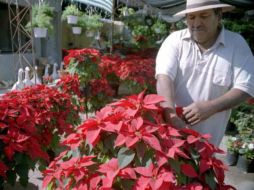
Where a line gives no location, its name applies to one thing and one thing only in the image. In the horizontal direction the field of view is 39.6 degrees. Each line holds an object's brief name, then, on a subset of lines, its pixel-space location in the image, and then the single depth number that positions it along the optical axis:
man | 1.77
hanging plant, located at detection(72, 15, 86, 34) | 10.25
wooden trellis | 8.64
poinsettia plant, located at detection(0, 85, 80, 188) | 2.19
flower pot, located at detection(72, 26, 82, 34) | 10.25
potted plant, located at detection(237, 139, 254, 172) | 4.28
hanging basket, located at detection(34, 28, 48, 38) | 7.37
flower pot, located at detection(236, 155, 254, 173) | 4.29
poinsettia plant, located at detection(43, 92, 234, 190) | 1.20
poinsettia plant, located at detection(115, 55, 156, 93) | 5.91
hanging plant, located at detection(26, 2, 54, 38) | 7.28
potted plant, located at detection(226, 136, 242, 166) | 4.44
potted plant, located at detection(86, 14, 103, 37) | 10.50
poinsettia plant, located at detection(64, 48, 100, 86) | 4.83
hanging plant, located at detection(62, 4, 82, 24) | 9.57
